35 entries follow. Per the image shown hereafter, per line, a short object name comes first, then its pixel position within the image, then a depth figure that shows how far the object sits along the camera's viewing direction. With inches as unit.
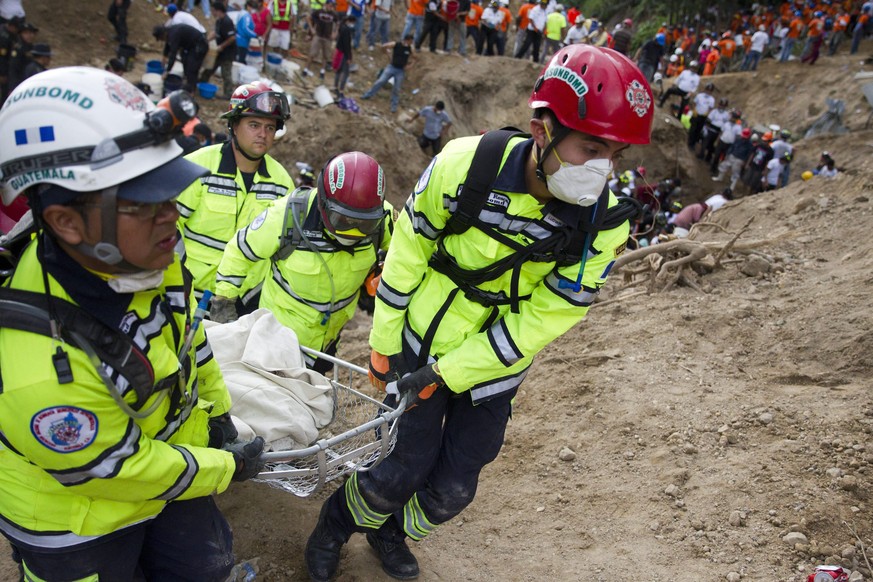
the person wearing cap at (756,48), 931.3
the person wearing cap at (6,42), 441.1
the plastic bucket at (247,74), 601.9
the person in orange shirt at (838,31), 922.7
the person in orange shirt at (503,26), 840.9
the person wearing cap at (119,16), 608.7
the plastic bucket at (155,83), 529.3
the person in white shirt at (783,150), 739.4
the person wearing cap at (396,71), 687.1
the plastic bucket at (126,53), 566.3
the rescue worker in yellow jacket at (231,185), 204.7
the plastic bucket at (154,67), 562.9
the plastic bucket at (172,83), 515.5
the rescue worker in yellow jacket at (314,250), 169.6
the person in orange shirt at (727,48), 989.8
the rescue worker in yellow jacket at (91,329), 84.0
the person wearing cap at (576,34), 873.5
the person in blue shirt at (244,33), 590.6
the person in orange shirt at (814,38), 897.5
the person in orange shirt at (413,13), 761.0
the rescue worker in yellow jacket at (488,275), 123.4
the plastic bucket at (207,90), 567.5
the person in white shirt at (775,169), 732.0
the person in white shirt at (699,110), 845.8
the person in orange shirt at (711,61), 977.5
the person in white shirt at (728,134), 820.6
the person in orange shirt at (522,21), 871.7
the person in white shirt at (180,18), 549.0
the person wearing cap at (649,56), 911.7
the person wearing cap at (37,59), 419.2
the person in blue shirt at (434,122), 676.7
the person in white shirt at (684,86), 881.5
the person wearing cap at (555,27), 868.0
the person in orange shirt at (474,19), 819.4
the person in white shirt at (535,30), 855.7
